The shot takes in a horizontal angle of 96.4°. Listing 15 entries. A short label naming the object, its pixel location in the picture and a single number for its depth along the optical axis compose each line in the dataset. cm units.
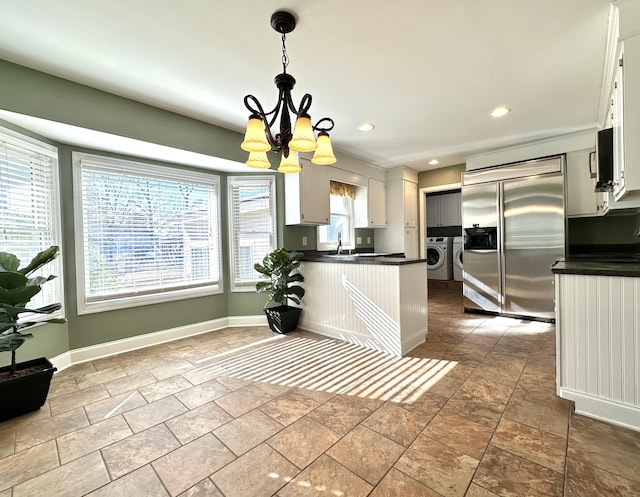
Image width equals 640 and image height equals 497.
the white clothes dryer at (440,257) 703
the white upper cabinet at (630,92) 162
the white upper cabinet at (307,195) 374
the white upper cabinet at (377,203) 486
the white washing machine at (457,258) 680
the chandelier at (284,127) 172
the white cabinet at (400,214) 511
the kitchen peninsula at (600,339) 164
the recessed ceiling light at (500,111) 295
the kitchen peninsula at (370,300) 286
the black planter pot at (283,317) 353
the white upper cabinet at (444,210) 713
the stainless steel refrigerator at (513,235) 367
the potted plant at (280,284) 351
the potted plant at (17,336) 185
